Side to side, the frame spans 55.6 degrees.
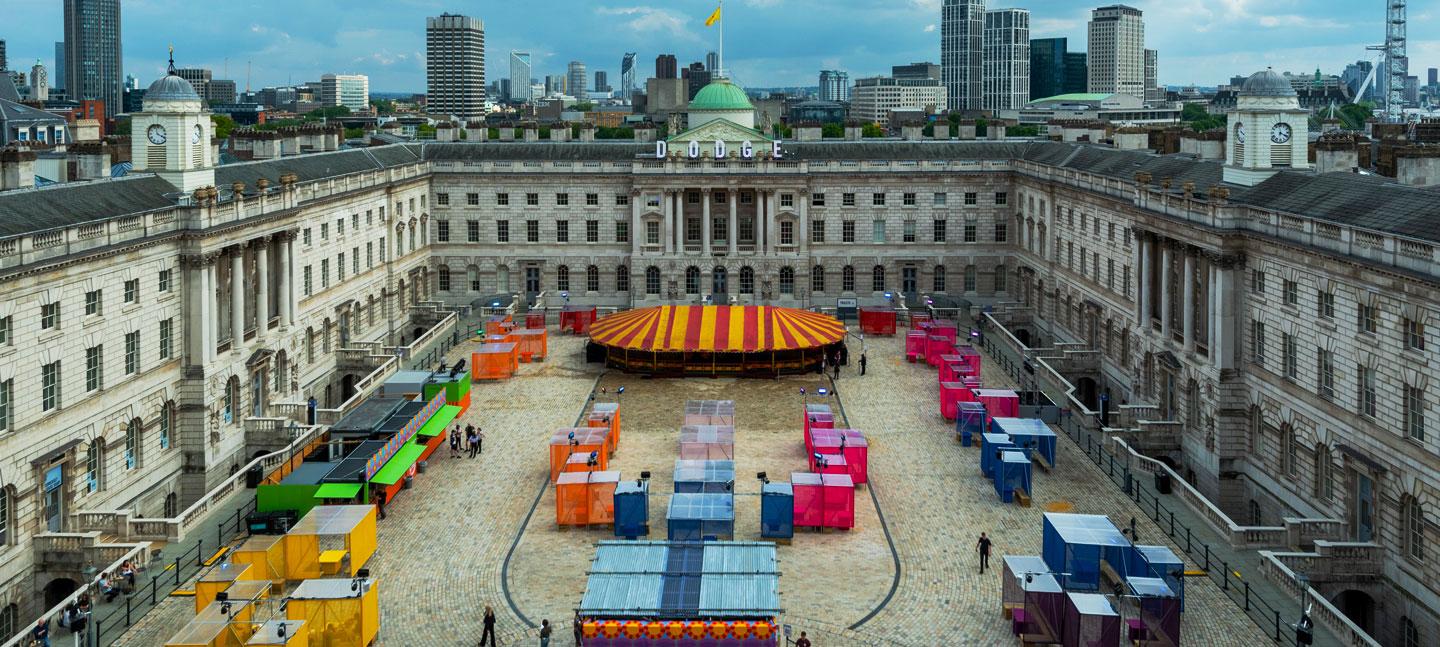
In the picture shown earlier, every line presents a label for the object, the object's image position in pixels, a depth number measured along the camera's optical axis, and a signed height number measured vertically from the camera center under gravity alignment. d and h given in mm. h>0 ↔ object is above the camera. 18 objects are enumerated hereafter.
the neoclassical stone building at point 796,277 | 47312 -2861
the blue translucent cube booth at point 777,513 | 48719 -10301
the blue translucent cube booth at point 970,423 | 63281 -9250
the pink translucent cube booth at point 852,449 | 56438 -9321
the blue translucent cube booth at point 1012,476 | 53844 -9965
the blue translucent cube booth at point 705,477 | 51375 -9592
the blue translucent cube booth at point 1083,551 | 42344 -10270
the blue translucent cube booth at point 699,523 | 47188 -10325
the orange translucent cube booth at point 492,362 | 79438 -7974
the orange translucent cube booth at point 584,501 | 50438 -10196
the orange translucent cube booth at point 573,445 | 57062 -9205
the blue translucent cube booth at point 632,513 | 48906 -10313
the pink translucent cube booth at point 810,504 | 49906 -10218
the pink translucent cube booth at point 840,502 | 49875 -10159
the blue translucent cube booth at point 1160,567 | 40906 -10420
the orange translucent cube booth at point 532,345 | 85562 -7494
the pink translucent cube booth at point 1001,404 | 66188 -8745
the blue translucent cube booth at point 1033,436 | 59062 -9216
